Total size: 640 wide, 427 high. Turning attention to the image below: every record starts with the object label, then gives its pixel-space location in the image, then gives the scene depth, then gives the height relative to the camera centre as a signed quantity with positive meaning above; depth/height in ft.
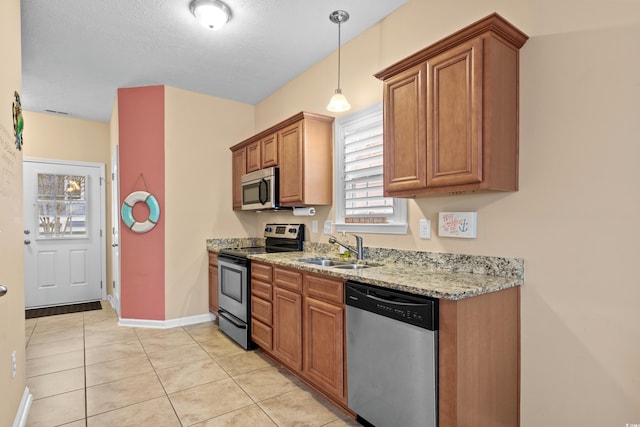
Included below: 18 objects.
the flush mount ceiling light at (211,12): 8.20 +4.74
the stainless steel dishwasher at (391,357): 5.25 -2.40
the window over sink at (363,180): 8.84 +0.87
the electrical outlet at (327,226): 10.83 -0.45
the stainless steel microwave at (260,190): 11.57 +0.76
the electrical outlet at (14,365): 6.33 -2.81
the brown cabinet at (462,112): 5.71 +1.74
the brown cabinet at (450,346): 5.06 -2.42
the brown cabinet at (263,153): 11.71 +2.07
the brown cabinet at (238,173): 13.89 +1.58
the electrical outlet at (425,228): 7.76 -0.38
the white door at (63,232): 15.89 -0.93
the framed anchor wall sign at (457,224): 6.88 -0.25
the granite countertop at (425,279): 5.19 -1.18
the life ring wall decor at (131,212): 13.02 +0.00
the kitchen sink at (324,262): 9.26 -1.33
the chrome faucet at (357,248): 9.24 -0.97
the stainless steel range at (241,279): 10.66 -2.16
